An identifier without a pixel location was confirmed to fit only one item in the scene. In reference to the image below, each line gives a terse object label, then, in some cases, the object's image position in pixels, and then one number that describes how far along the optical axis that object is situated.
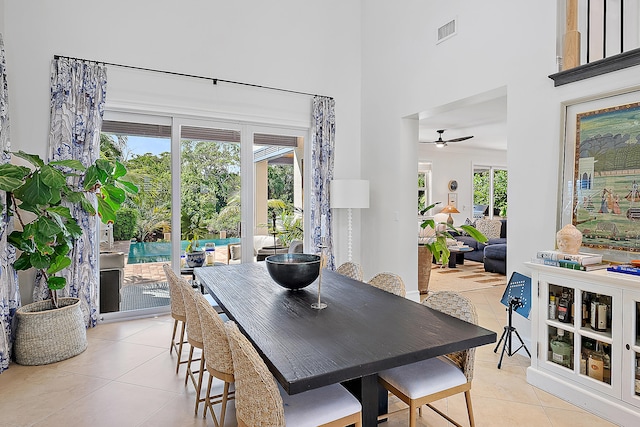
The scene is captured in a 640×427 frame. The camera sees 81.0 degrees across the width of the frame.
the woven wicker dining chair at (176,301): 2.77
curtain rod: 4.03
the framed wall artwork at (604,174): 2.54
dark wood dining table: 1.42
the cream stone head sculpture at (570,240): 2.58
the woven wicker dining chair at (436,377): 1.80
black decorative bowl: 2.37
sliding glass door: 4.29
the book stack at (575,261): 2.46
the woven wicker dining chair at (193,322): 2.28
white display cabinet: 2.17
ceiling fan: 7.72
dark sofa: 6.67
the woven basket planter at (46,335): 3.11
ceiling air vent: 3.97
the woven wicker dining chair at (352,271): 3.20
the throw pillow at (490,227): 8.42
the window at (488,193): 10.56
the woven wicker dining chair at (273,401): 1.39
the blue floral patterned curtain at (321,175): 5.18
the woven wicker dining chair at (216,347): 1.85
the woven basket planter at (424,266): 5.42
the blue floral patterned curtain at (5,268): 3.00
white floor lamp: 4.93
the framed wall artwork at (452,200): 10.16
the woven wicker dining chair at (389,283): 2.61
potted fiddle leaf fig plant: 2.98
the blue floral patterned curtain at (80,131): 3.75
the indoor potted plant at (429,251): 4.57
